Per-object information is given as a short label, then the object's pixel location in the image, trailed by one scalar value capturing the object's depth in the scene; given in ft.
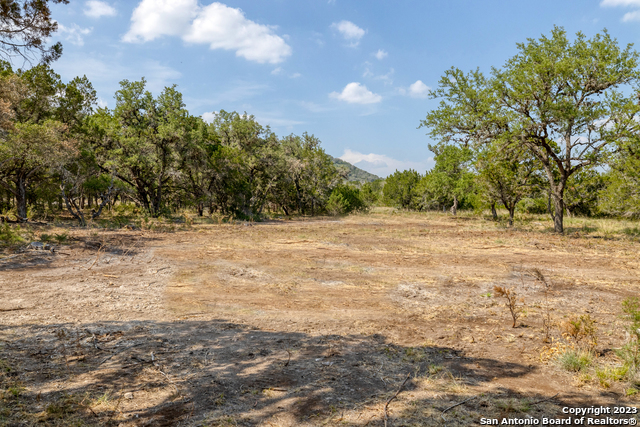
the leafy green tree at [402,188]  201.67
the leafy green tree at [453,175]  116.16
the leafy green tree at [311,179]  141.69
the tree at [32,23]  23.50
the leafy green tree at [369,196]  214.57
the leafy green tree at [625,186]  60.64
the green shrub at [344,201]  142.51
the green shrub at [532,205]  122.11
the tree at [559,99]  59.67
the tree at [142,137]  87.71
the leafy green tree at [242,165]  110.73
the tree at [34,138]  54.85
